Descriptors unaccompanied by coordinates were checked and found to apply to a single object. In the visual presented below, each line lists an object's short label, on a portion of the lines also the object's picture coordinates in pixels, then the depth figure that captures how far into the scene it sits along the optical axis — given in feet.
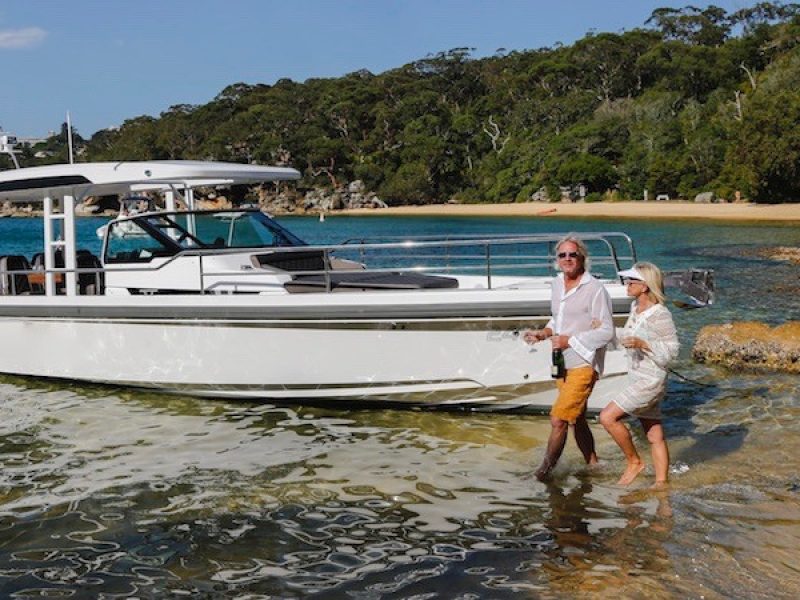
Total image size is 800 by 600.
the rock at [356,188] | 325.62
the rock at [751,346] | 39.14
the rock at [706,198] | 201.77
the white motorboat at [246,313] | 29.17
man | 21.29
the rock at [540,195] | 257.96
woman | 20.98
